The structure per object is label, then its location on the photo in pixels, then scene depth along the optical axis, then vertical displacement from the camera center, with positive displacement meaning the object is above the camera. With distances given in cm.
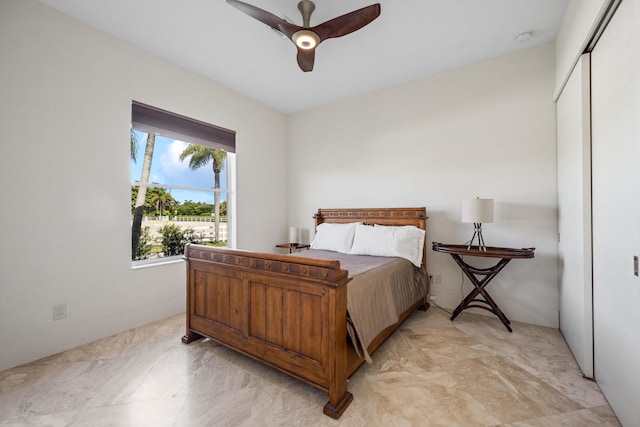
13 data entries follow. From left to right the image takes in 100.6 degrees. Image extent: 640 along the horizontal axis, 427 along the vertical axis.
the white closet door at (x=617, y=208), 134 +3
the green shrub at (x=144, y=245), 291 -34
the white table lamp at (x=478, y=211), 255 +3
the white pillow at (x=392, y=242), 288 -32
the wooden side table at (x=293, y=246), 398 -49
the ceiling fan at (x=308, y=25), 180 +137
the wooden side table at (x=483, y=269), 244 -49
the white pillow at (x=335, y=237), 332 -29
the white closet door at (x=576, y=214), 188 +0
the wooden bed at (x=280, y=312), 155 -68
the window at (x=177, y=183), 288 +39
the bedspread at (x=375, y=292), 174 -65
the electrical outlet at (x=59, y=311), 221 -81
